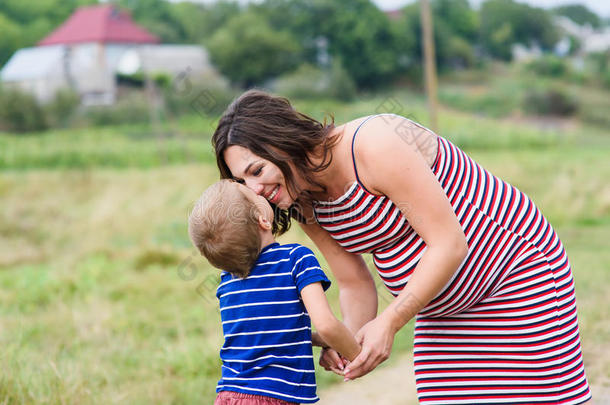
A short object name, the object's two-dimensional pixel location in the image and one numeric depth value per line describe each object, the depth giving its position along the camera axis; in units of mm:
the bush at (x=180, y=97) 20719
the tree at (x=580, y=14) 57594
